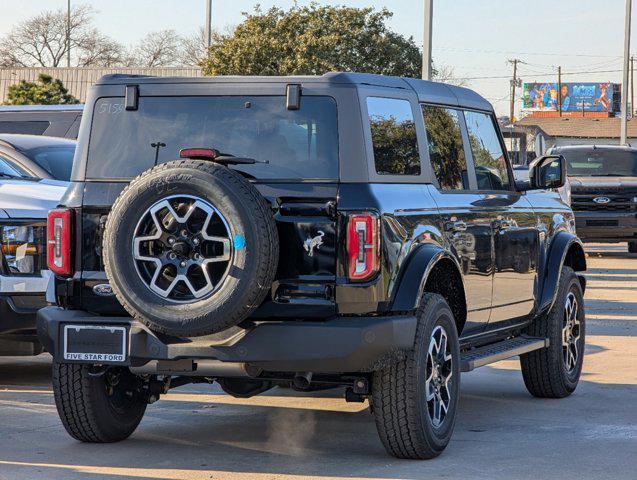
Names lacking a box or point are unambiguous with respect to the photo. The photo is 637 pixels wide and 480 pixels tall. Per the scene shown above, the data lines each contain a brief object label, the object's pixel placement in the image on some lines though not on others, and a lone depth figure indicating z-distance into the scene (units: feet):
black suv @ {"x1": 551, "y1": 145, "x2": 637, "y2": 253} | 79.97
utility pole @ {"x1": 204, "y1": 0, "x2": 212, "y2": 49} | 123.44
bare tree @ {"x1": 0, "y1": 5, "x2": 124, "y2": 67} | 324.60
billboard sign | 464.65
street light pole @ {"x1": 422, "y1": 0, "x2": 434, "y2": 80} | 75.15
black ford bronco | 20.90
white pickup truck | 29.19
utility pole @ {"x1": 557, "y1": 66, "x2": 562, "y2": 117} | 433.89
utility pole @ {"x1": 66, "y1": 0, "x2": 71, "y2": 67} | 320.70
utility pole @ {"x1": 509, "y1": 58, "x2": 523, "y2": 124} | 391.47
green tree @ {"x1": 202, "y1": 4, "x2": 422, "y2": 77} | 125.90
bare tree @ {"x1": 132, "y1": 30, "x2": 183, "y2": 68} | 326.63
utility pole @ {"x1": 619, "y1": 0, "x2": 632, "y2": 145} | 146.51
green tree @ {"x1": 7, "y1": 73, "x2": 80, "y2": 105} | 121.90
